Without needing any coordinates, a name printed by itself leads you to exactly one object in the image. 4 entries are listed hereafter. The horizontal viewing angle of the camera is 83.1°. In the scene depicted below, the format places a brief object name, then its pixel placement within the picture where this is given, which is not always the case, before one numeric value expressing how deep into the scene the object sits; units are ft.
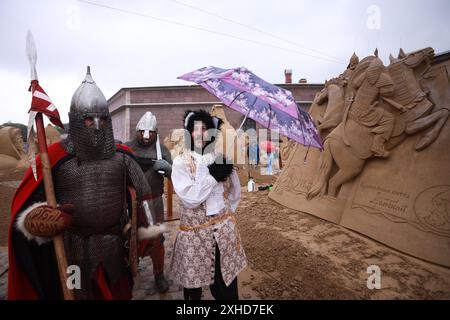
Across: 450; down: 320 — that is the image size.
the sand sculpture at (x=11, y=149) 40.01
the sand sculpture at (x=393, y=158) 12.02
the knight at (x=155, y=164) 10.08
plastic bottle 27.66
